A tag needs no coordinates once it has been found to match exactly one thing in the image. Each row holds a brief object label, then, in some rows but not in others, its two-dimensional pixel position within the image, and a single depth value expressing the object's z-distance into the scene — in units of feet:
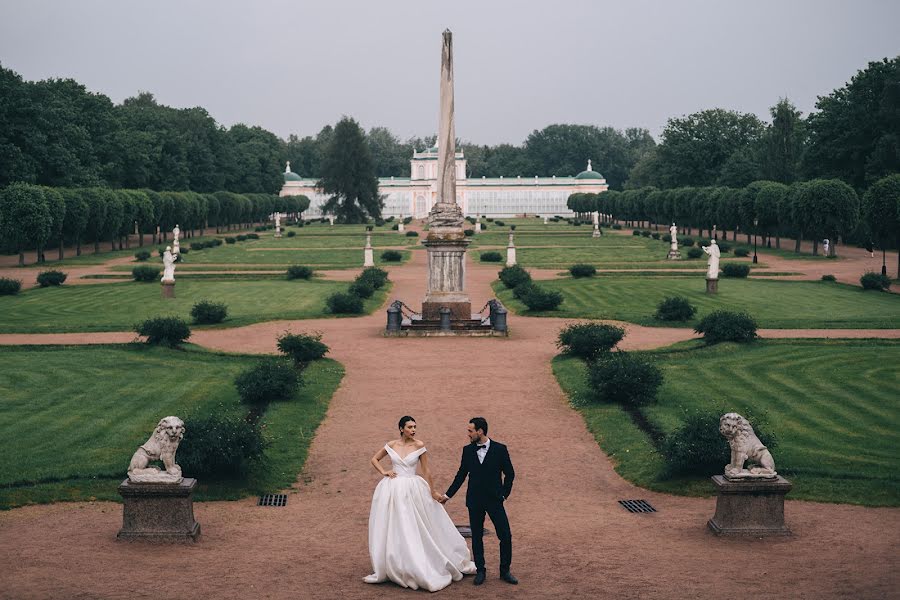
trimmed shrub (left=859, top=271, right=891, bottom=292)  145.28
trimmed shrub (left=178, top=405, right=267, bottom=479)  49.60
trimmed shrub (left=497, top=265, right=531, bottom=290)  143.54
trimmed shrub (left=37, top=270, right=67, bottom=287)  153.28
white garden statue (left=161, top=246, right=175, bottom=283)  134.02
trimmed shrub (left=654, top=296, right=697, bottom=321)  110.52
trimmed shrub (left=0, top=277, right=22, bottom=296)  140.97
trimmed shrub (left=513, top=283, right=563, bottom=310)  119.96
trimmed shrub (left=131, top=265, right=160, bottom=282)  160.15
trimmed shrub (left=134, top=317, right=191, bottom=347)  92.27
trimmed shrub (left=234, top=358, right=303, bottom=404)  68.85
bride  35.37
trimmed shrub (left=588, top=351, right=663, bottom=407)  68.13
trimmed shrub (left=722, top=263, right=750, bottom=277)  163.32
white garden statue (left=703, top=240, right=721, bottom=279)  134.51
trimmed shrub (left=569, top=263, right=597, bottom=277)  164.25
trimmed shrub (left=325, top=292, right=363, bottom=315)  119.75
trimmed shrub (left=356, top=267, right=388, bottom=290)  144.25
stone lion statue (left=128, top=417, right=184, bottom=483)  40.91
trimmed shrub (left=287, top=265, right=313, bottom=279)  165.89
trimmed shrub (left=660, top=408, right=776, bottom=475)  50.06
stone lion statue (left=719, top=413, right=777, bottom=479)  41.47
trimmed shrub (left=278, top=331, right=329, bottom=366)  85.40
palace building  549.54
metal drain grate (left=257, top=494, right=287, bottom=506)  48.32
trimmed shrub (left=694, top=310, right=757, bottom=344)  91.15
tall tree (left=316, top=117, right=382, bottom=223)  402.31
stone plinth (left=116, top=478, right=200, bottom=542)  40.93
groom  36.22
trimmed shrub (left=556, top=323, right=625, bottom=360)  84.28
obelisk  104.06
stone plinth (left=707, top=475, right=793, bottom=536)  41.50
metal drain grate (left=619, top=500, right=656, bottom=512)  47.34
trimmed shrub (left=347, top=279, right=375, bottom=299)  131.85
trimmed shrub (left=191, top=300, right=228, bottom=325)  111.24
